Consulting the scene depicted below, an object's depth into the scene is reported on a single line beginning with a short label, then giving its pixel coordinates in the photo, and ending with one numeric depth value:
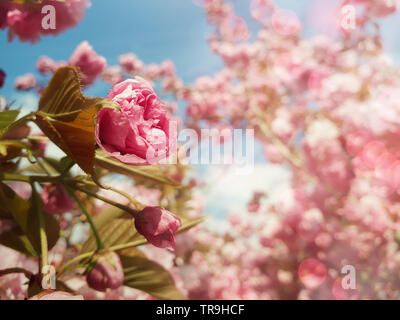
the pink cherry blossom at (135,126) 0.27
